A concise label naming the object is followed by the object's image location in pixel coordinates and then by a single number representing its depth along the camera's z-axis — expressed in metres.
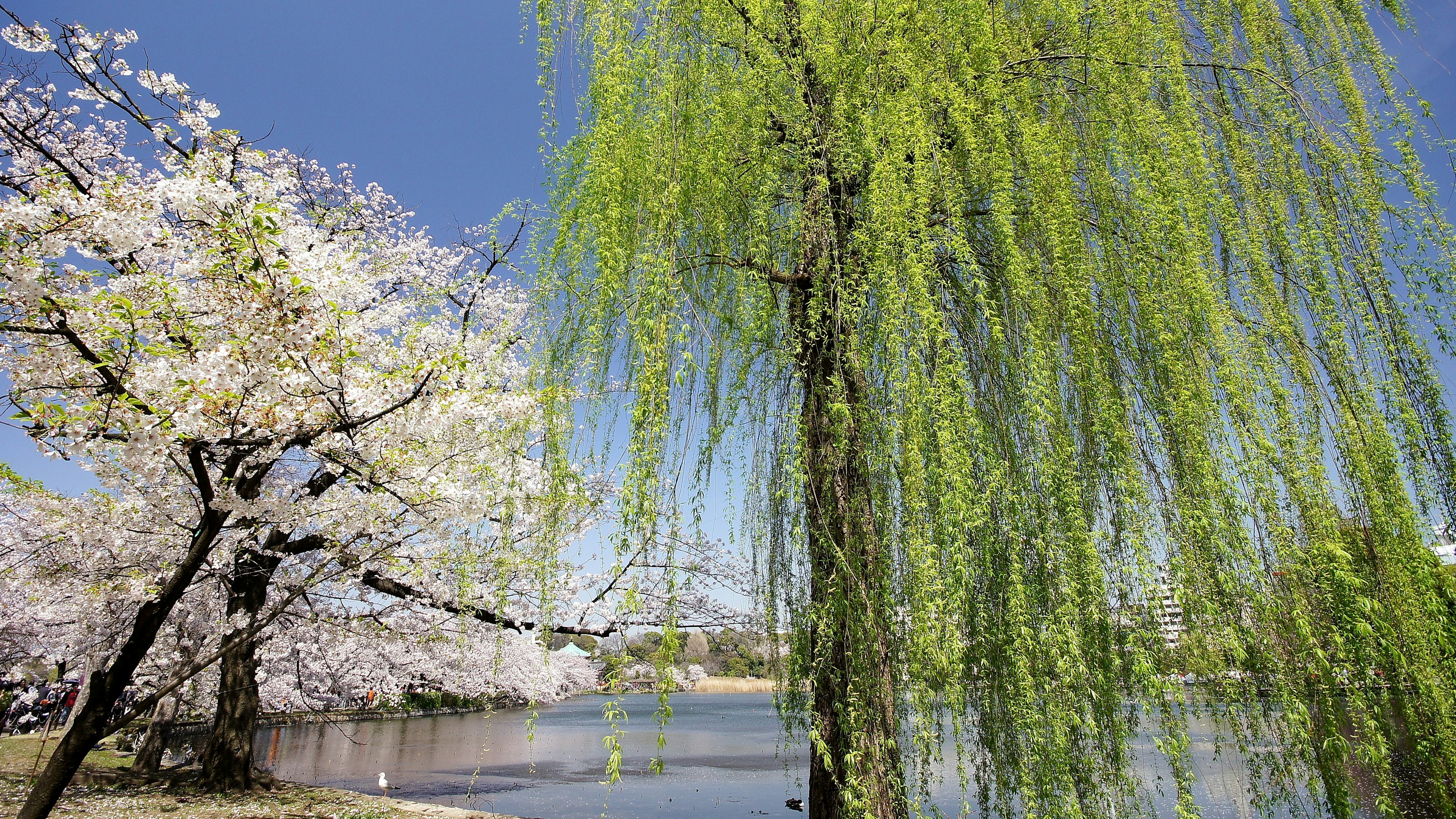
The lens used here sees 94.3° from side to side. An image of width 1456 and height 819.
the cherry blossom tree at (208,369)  2.44
